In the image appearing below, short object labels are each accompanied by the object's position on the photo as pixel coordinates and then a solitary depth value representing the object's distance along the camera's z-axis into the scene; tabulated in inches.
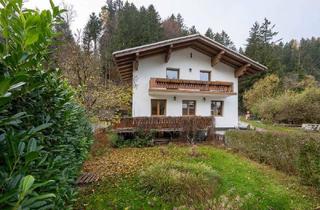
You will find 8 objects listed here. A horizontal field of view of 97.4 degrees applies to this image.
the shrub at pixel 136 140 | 328.3
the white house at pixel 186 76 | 404.5
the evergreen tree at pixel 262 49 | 1076.0
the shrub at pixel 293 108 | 624.9
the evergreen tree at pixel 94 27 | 814.2
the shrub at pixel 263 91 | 843.2
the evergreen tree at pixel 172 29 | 960.3
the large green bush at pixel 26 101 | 30.8
